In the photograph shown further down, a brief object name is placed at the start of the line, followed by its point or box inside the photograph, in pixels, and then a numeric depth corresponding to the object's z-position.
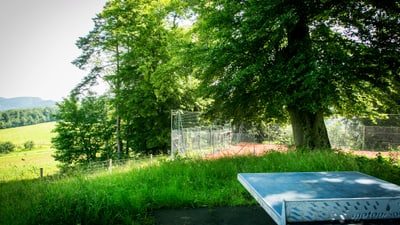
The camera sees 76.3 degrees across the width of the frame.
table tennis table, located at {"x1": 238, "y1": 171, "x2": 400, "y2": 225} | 2.09
